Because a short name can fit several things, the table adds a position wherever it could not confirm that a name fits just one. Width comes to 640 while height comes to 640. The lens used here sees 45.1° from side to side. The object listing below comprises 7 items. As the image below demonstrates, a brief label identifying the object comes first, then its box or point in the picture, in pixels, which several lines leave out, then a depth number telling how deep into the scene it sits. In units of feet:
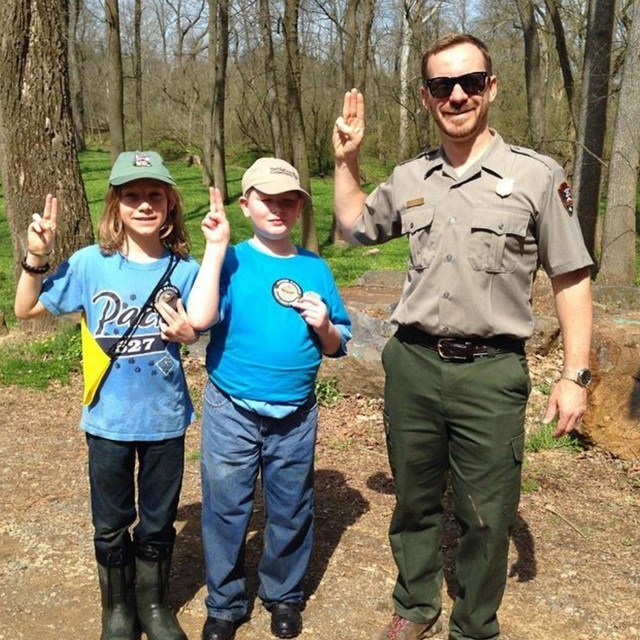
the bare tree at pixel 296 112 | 46.13
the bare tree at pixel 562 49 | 51.90
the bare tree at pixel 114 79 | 53.47
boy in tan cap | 9.02
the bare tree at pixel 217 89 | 67.51
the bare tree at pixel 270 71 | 54.08
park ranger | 8.41
